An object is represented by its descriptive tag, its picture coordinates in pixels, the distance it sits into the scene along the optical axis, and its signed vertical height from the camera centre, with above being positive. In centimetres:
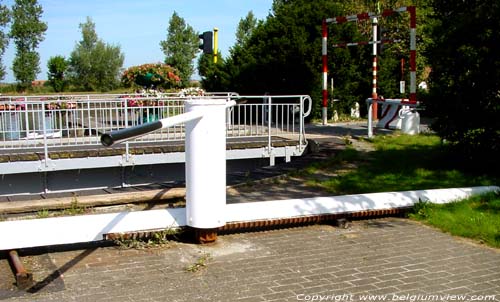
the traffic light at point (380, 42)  1706 +119
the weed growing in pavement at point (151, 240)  528 -145
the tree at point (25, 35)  6222 +541
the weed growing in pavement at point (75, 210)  638 -141
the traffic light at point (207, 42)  1838 +132
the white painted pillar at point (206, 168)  525 -77
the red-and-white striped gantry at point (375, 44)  1423 +107
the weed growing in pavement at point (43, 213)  605 -138
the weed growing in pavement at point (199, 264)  468 -149
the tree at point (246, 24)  5571 +571
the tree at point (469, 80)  864 +2
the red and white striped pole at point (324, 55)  1705 +81
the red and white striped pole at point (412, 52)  1415 +74
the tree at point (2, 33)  5996 +545
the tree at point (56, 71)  5750 +135
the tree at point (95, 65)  7050 +235
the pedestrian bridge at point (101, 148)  1055 -126
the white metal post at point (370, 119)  1345 -87
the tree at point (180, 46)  5306 +351
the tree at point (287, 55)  2009 +100
